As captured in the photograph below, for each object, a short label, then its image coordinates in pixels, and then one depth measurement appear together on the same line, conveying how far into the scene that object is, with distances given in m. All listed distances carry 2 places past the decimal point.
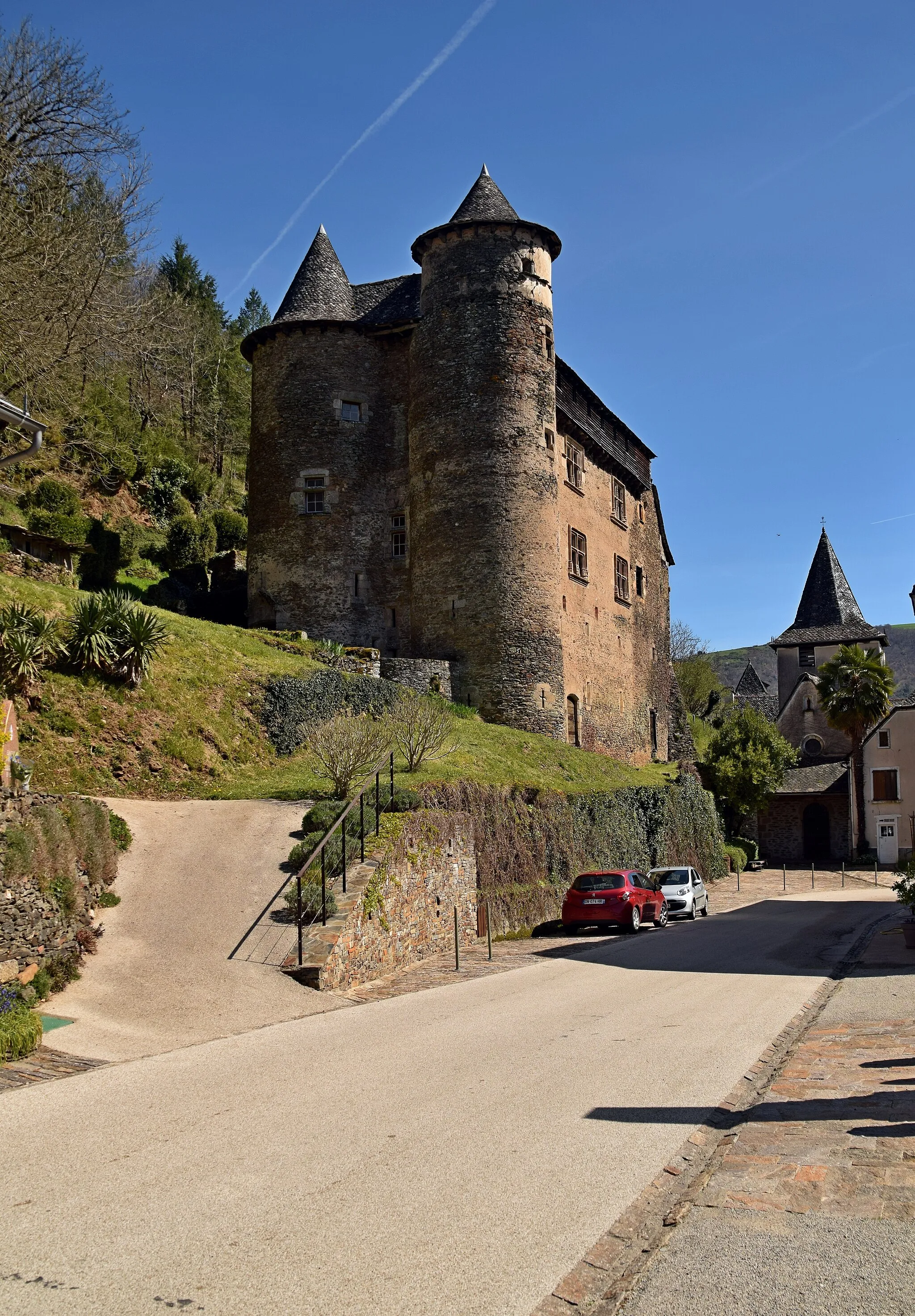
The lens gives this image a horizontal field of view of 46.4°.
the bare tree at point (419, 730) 21.92
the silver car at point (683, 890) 25.50
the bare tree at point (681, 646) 80.12
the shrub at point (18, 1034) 9.12
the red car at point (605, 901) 20.80
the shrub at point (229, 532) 44.81
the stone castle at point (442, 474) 33.47
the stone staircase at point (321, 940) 12.61
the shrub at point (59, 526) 34.19
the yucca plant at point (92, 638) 20.00
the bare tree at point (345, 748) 19.12
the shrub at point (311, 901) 13.87
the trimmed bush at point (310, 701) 23.64
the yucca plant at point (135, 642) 20.56
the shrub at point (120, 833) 15.17
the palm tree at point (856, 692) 47.00
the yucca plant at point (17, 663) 17.94
